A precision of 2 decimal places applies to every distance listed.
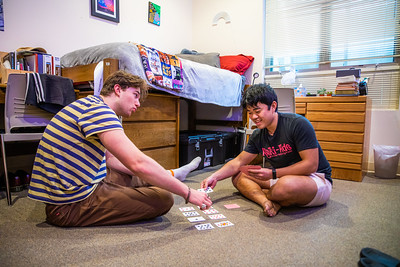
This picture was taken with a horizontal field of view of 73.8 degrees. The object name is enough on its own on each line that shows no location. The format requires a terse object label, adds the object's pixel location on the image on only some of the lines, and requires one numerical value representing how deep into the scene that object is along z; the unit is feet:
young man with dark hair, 5.24
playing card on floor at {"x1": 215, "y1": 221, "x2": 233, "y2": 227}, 4.77
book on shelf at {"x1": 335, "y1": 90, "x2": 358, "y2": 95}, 8.79
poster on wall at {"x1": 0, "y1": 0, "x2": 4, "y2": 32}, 7.50
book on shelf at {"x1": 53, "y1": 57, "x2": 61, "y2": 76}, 7.88
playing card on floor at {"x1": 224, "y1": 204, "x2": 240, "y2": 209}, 5.84
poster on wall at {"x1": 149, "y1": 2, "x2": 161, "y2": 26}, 11.93
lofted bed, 6.64
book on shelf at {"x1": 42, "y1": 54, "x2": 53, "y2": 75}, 7.59
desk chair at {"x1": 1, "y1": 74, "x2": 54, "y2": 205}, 5.77
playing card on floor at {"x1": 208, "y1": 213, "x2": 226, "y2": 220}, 5.11
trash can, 9.08
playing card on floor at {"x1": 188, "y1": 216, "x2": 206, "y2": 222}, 4.99
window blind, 9.91
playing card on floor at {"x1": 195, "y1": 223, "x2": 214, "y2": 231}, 4.61
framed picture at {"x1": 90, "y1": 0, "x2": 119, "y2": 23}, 9.66
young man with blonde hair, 3.80
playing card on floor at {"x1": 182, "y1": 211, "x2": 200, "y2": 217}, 5.26
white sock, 6.73
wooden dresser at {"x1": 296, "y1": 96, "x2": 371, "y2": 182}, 8.60
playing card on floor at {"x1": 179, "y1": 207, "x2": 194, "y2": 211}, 5.57
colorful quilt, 7.00
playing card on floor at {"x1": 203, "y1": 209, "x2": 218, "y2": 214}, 5.43
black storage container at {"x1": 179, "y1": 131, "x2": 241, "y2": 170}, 9.03
